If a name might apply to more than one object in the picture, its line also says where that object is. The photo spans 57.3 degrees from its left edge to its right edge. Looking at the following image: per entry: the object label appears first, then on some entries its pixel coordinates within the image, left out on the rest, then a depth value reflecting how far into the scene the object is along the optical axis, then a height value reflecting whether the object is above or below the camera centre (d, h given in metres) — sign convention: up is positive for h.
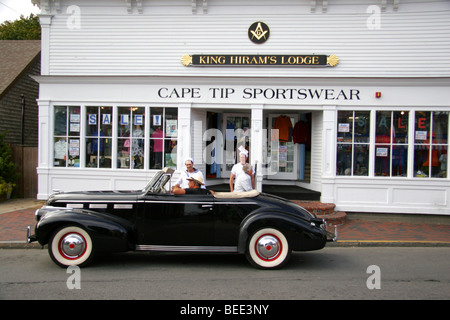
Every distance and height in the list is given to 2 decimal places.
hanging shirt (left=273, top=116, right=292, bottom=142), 12.98 +0.97
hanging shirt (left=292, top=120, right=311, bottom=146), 12.55 +0.79
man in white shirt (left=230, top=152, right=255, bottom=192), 8.83 -0.22
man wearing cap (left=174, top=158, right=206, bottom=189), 7.74 -0.32
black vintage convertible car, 6.23 -1.06
